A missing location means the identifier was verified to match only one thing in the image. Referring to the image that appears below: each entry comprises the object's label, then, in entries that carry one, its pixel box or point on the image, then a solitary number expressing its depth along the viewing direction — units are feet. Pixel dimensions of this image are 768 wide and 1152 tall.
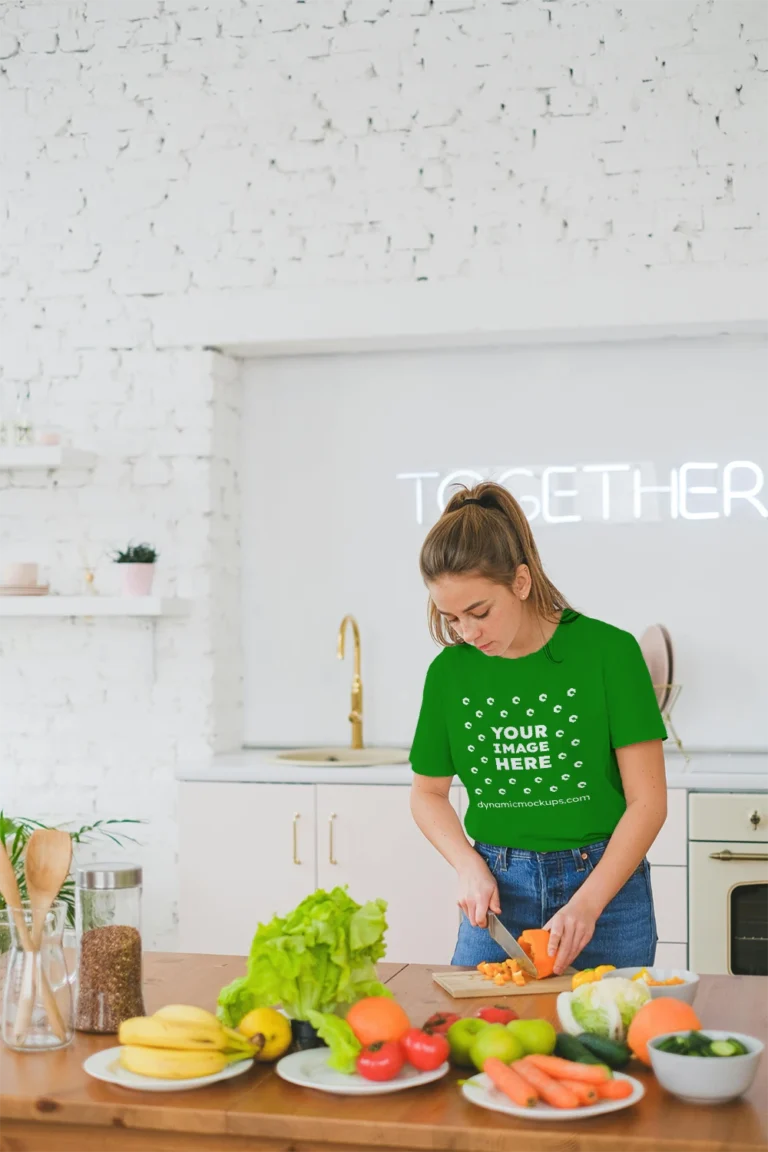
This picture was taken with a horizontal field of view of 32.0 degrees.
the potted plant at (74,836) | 13.44
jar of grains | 6.07
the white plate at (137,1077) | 5.28
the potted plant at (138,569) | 14.02
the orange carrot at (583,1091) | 4.99
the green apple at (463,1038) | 5.47
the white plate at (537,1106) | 4.91
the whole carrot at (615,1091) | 5.03
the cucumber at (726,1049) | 5.06
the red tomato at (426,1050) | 5.34
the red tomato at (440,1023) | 5.70
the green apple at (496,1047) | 5.29
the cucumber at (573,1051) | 5.28
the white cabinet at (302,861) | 12.82
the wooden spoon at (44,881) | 5.89
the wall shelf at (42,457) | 13.91
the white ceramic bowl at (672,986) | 5.85
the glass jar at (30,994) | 5.88
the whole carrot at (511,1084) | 4.99
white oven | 12.05
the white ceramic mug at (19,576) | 14.19
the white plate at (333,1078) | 5.22
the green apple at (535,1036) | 5.34
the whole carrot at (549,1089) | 4.96
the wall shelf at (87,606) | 13.89
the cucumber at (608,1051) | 5.41
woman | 7.52
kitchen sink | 13.83
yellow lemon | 5.57
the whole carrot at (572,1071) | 5.06
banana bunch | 5.36
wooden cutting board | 6.59
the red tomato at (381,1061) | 5.28
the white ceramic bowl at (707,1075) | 4.99
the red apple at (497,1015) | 5.73
